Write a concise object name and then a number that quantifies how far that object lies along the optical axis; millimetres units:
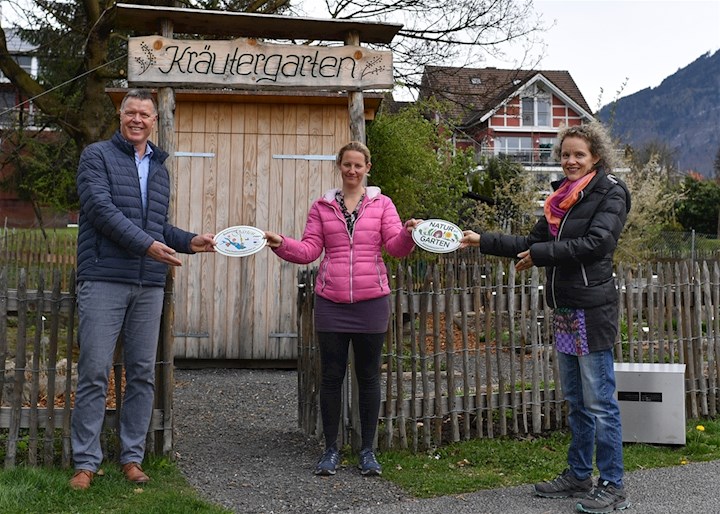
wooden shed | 8852
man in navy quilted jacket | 4297
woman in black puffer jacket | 4082
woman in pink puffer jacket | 4637
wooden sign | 5445
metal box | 5543
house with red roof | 13414
